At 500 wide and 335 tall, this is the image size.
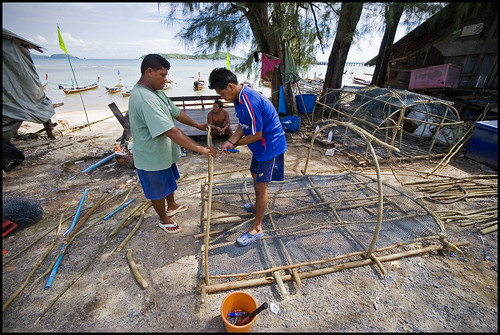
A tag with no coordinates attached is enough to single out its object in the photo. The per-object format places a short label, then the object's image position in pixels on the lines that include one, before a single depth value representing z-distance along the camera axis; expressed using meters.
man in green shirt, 2.46
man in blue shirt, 2.55
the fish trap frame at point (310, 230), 2.66
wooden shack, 7.58
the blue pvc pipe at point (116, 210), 3.65
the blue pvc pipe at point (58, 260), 2.55
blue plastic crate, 5.35
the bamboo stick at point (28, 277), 2.35
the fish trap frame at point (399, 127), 6.04
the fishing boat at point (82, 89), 20.51
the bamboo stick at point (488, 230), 3.29
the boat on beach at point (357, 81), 24.44
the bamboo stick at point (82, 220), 3.14
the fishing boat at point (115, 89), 22.91
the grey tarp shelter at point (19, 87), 5.89
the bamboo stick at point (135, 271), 2.54
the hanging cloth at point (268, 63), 8.18
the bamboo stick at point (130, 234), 3.04
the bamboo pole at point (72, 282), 2.27
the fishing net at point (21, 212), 3.24
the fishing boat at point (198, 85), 26.00
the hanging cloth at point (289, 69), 8.30
